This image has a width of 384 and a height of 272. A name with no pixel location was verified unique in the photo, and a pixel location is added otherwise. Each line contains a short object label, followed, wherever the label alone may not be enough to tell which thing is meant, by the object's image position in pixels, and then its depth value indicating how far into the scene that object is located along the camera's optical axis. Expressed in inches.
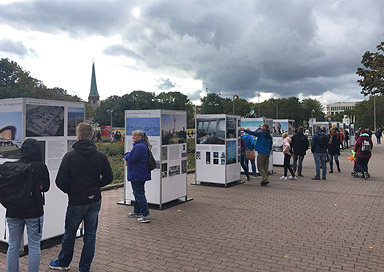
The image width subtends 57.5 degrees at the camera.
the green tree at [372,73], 978.1
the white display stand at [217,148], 417.1
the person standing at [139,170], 257.8
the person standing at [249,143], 479.2
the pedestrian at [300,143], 501.7
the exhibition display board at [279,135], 628.7
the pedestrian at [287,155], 487.6
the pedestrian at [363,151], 484.7
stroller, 514.3
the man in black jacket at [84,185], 158.1
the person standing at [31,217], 146.1
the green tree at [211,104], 3265.3
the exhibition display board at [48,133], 201.0
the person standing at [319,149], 484.1
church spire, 5477.4
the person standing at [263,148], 423.5
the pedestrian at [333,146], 570.6
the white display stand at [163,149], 307.3
